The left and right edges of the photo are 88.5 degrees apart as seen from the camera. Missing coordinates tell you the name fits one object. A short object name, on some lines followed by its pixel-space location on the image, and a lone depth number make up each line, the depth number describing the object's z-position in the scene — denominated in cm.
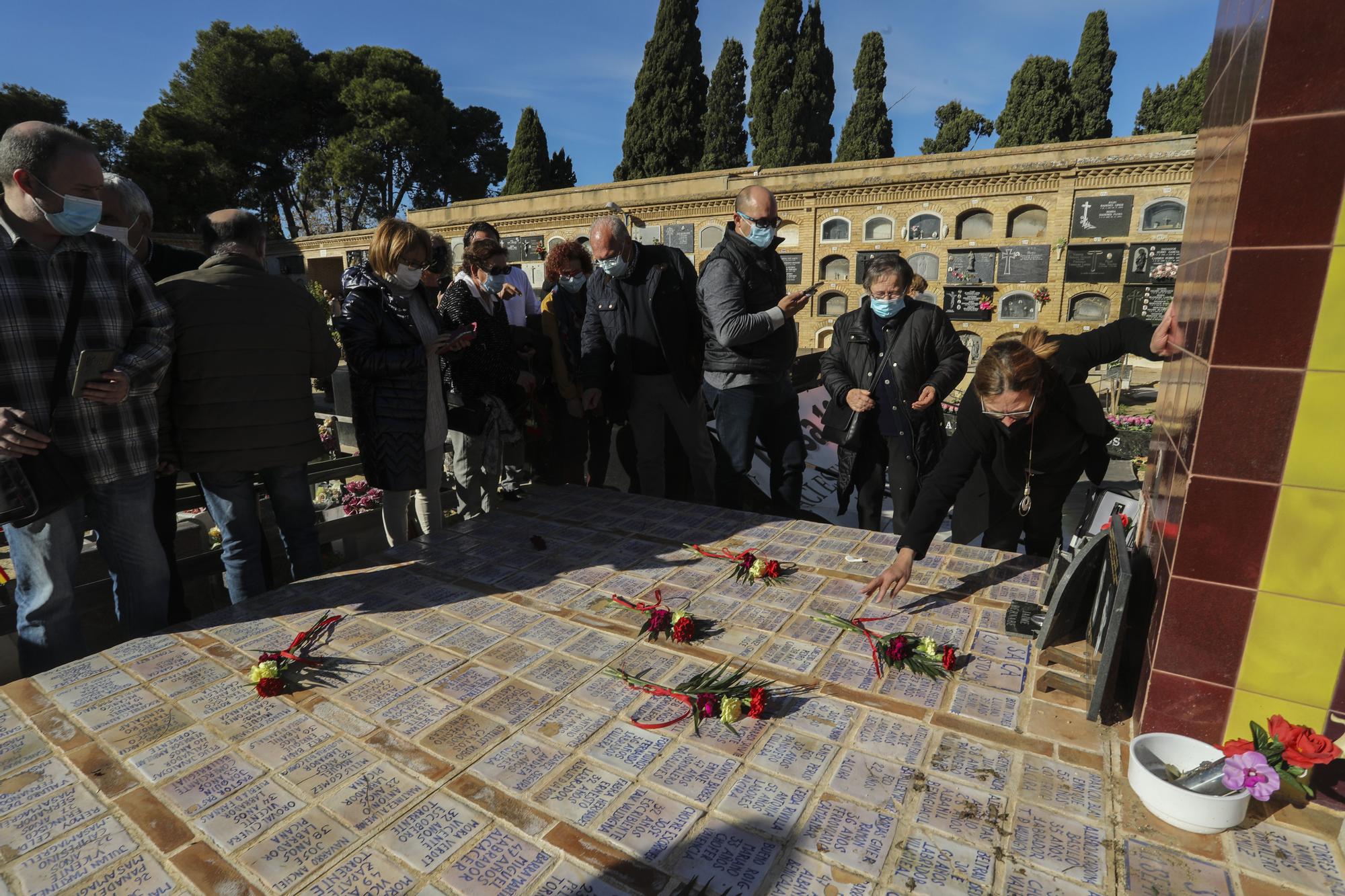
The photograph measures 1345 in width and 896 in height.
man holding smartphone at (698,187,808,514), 379
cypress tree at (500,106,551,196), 3012
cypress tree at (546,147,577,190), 3120
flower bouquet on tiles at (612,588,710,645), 211
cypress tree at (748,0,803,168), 2373
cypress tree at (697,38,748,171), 2498
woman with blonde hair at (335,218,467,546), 315
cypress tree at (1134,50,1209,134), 2353
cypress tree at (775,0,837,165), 2361
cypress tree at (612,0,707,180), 2494
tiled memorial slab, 126
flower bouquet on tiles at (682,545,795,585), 256
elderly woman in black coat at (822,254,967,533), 381
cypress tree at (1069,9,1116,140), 2283
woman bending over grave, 262
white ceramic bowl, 131
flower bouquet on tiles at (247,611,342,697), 184
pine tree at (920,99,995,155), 3098
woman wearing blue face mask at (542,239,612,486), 439
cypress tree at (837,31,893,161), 2456
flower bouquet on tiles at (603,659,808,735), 172
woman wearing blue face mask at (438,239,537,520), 384
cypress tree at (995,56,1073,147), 2231
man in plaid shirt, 215
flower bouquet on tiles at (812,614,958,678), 193
